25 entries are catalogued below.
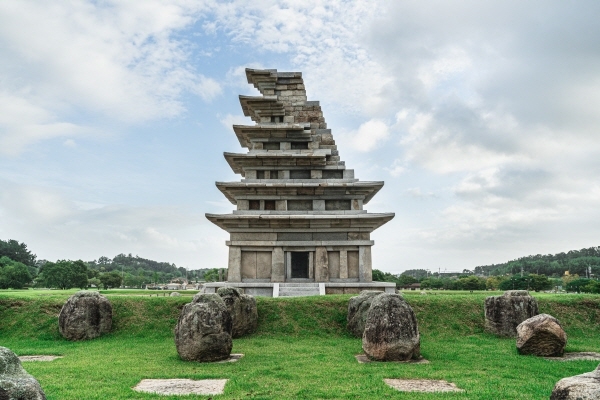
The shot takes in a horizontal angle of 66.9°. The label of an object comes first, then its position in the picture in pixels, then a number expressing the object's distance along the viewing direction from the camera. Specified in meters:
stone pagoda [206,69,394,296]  26.56
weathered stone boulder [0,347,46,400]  5.14
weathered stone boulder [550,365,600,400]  5.04
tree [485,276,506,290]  63.84
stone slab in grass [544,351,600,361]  12.00
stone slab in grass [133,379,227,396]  8.65
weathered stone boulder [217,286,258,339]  15.57
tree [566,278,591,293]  52.52
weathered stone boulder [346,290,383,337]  15.71
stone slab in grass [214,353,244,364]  11.73
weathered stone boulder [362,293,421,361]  11.53
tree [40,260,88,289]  55.38
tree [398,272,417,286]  72.14
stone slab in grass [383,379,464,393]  8.75
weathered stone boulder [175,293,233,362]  11.66
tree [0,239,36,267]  83.44
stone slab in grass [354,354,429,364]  11.45
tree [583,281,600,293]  39.72
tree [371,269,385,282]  58.67
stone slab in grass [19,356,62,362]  12.32
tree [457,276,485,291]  61.30
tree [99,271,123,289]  68.06
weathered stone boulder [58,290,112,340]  15.56
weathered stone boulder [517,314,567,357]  12.34
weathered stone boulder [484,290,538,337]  15.66
